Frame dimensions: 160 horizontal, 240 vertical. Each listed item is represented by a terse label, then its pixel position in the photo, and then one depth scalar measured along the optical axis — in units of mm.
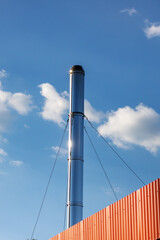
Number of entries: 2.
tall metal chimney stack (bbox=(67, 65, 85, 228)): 38094
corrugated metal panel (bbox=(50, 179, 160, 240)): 16672
